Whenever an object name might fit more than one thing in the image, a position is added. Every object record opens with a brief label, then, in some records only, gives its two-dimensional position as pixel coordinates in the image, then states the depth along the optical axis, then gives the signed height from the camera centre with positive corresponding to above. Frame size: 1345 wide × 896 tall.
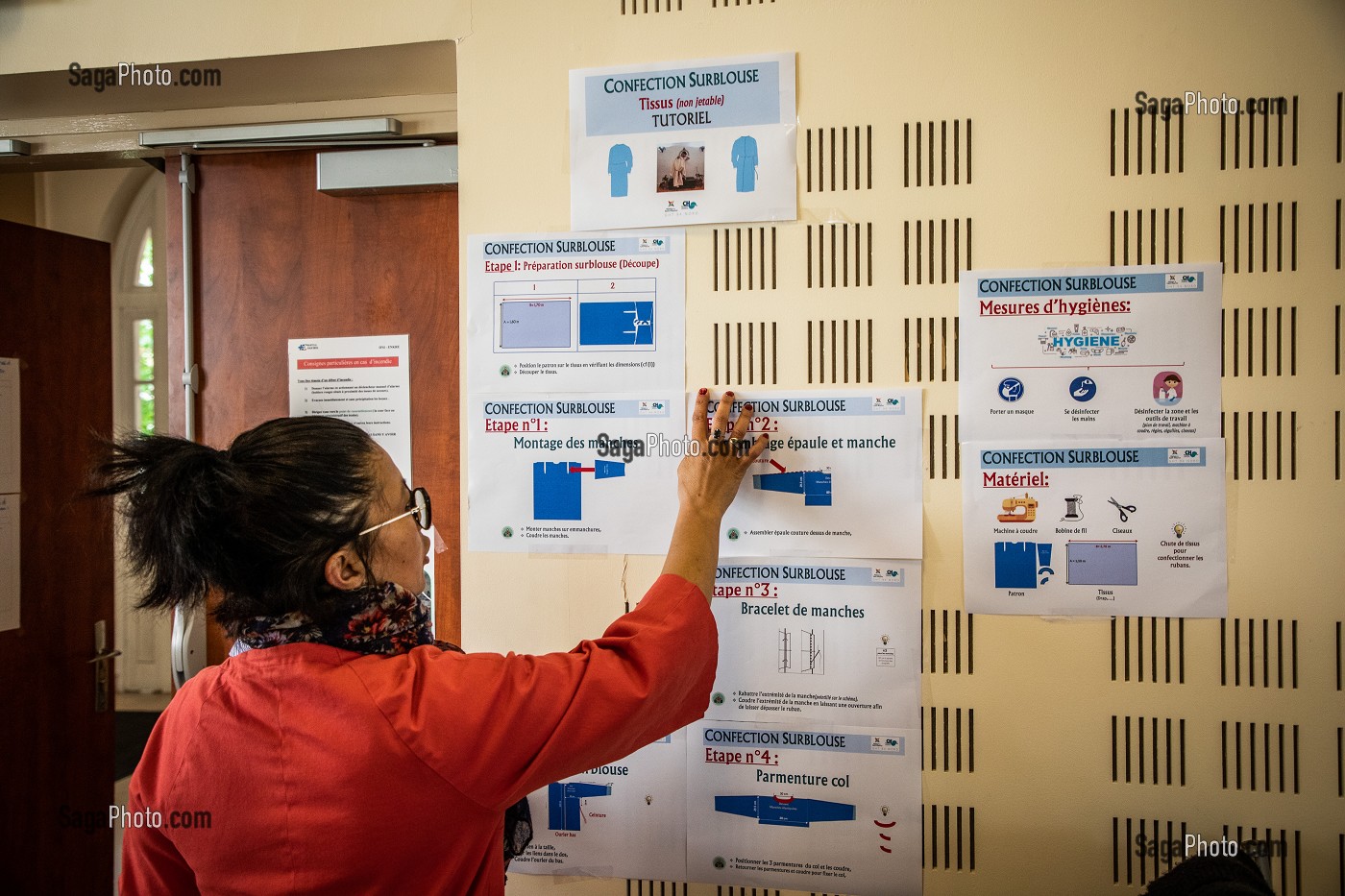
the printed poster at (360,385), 1.44 +0.09
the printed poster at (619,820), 1.19 -0.65
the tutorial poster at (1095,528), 1.07 -0.15
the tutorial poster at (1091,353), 1.06 +0.11
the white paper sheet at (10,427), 1.77 +0.01
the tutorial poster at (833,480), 1.12 -0.08
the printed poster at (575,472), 1.18 -0.07
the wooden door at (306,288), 1.43 +0.29
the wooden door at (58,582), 1.83 -0.40
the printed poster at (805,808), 1.13 -0.60
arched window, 3.93 +0.63
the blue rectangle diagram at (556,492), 1.20 -0.10
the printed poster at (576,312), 1.18 +0.19
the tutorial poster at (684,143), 1.14 +0.46
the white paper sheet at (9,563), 1.78 -0.32
